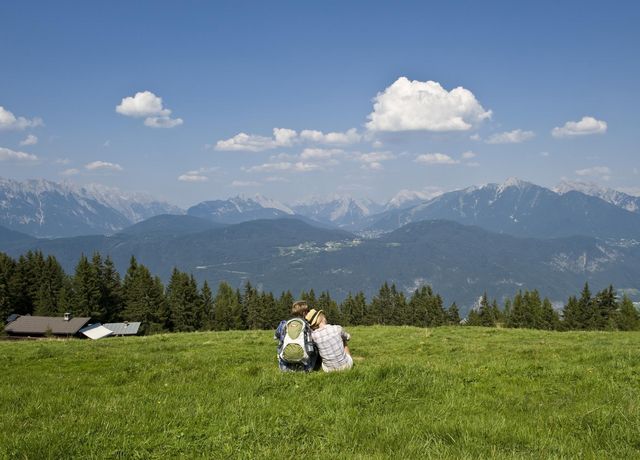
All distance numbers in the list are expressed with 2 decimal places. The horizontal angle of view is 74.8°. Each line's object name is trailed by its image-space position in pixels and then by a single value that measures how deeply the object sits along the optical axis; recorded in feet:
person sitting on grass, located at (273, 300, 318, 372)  32.78
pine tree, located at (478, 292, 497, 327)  353.59
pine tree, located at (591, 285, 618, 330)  301.63
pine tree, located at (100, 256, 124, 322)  293.43
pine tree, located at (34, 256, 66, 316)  277.03
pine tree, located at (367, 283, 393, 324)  422.41
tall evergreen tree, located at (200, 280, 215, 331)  314.96
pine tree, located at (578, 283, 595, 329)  306.12
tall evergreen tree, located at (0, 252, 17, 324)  248.09
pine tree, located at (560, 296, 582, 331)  309.22
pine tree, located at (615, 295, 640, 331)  276.82
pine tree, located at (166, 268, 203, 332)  301.63
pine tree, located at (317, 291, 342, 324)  384.68
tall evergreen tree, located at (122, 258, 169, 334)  289.33
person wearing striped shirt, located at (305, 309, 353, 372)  33.24
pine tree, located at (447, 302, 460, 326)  391.24
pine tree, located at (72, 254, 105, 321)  271.69
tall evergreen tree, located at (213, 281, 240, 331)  324.39
